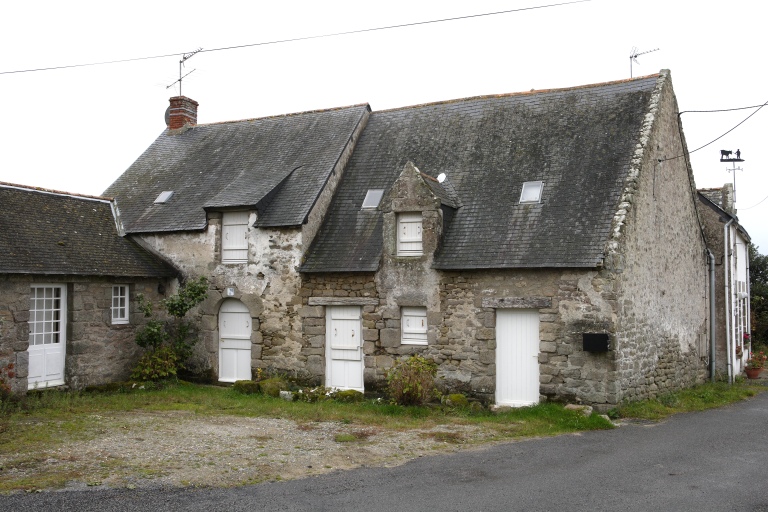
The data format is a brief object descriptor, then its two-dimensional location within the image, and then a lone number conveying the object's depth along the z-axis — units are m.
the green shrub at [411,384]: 12.33
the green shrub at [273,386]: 13.75
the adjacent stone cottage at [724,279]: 17.70
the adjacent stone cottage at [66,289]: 12.73
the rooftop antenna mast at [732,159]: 21.84
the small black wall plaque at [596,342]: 11.78
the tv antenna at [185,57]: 20.86
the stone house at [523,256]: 12.32
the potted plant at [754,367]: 18.66
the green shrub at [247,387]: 14.06
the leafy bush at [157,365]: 14.78
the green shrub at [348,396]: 13.18
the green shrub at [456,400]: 12.52
